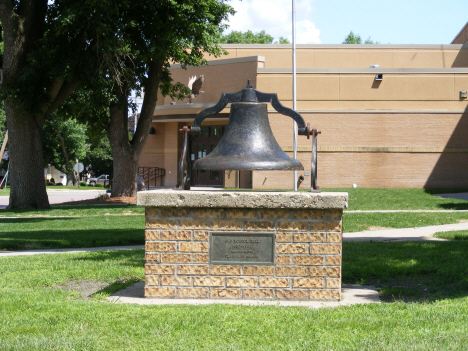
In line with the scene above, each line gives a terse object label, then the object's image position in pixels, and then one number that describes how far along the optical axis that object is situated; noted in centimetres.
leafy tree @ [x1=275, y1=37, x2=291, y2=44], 7675
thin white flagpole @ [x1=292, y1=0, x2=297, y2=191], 2575
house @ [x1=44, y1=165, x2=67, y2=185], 7631
